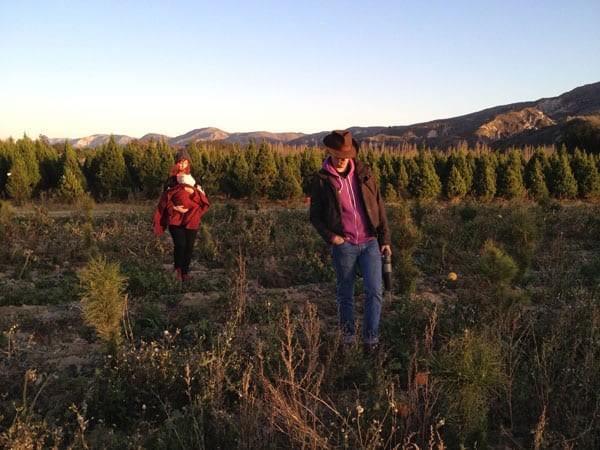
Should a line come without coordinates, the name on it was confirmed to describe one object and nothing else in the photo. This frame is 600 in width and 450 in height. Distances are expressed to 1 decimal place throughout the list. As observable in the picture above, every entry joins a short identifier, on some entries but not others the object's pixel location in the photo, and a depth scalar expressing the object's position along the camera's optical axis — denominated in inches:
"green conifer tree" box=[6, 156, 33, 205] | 700.0
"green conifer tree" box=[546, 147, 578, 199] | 856.9
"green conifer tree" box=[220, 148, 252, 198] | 805.9
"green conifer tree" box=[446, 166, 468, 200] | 839.7
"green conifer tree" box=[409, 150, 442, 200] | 828.0
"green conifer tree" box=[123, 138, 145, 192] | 797.2
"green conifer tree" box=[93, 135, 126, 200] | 769.6
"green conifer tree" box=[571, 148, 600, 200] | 876.0
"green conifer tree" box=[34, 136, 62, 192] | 794.2
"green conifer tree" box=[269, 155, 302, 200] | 802.2
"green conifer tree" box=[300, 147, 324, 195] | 878.4
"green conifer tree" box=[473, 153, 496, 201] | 852.0
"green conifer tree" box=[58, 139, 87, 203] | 706.2
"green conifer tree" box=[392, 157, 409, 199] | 831.9
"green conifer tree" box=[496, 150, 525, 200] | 851.4
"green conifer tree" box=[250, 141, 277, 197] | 797.9
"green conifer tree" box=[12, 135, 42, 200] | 727.4
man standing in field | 150.4
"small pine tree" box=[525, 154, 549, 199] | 856.7
